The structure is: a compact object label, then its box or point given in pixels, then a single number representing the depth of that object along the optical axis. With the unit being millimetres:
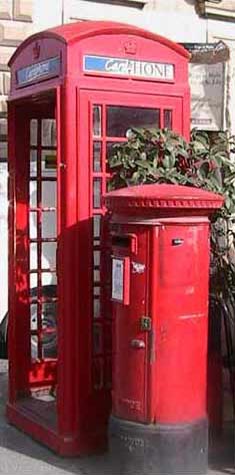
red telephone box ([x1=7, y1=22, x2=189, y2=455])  4727
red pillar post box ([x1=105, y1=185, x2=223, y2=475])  4266
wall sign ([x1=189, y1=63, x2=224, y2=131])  8805
